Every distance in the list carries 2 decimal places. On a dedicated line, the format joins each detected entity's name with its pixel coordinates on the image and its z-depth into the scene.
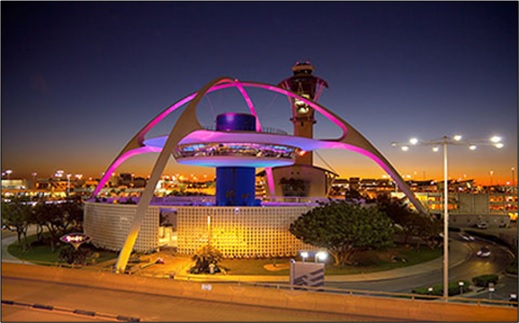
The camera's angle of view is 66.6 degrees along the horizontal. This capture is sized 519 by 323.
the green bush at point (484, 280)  28.73
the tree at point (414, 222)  41.00
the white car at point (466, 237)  55.44
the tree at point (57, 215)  41.91
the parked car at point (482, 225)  73.21
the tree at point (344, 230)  31.34
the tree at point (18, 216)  40.78
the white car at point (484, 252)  41.80
